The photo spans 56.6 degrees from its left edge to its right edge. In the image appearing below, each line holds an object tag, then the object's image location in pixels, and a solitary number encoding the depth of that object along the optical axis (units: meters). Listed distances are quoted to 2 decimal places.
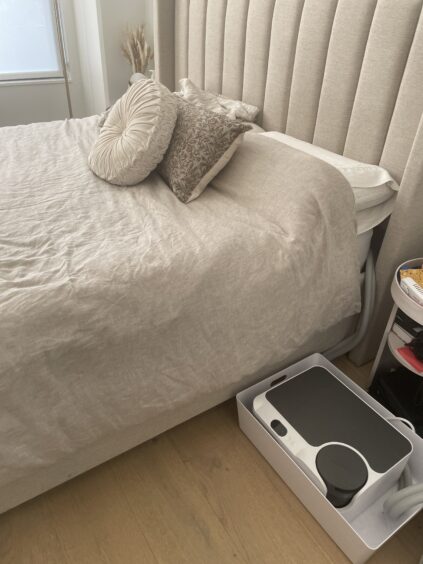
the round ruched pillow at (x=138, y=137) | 1.42
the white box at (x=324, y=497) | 1.00
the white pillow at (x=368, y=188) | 1.29
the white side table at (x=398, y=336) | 1.16
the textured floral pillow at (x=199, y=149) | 1.35
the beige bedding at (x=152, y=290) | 0.89
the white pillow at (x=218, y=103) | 1.77
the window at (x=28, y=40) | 3.00
